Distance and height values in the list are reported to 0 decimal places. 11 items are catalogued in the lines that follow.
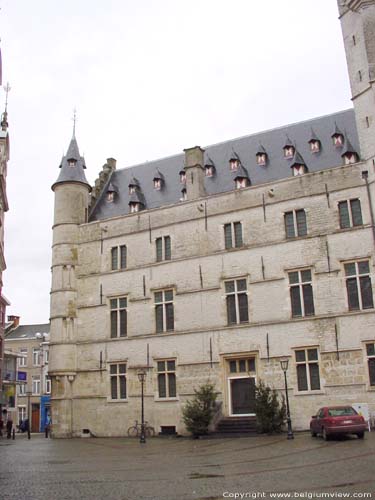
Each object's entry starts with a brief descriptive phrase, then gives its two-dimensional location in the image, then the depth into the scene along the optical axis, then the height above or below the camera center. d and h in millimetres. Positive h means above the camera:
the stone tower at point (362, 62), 24547 +13757
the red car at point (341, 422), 17219 -1435
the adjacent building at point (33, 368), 55659 +2235
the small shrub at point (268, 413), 22516 -1377
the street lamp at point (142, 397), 22547 -583
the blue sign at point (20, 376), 48781 +1203
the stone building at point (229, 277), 23750 +4788
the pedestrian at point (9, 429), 33266 -2261
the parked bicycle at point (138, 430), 26391 -2115
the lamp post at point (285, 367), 21806 +391
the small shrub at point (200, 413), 23641 -1288
